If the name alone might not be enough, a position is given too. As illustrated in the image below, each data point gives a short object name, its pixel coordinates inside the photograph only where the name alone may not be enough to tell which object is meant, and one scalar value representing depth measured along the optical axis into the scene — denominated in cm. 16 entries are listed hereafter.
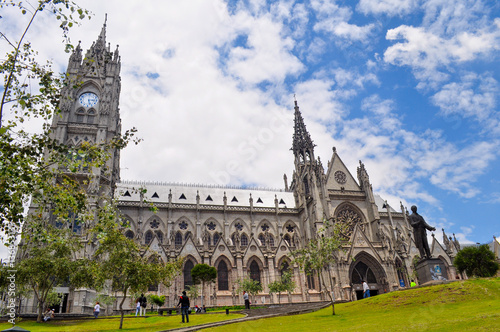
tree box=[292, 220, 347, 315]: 2367
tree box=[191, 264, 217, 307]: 3488
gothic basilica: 4284
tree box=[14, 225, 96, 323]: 2409
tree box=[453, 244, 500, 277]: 3195
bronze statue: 2130
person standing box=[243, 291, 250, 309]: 2905
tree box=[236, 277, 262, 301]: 3778
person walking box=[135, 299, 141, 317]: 2902
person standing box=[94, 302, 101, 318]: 2663
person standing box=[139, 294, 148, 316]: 2834
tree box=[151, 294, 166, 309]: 3278
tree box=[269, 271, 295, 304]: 3800
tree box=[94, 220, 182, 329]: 1995
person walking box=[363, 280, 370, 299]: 2933
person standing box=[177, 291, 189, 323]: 1938
